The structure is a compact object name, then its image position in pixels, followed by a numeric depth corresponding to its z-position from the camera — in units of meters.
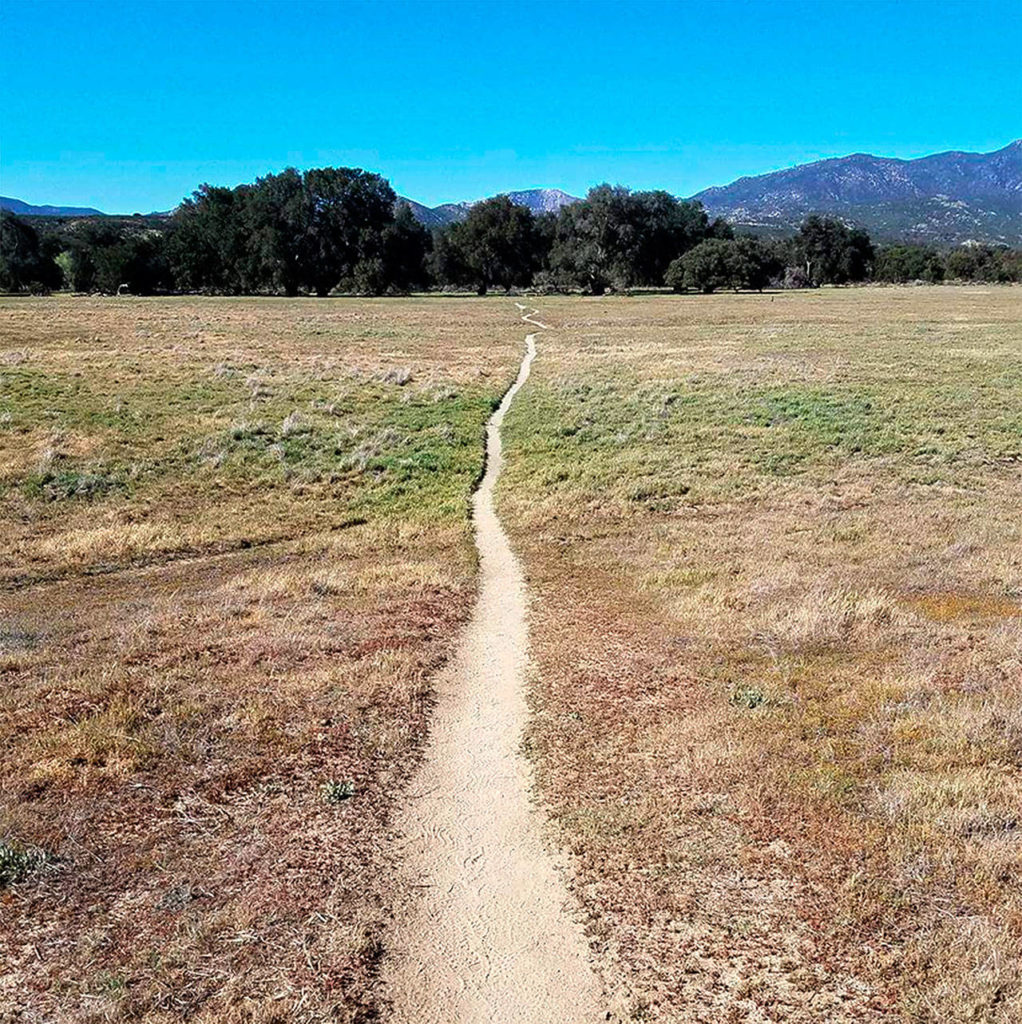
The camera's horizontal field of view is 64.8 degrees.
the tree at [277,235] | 111.12
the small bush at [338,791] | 7.44
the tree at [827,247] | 142.50
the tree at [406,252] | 116.75
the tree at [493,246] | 120.94
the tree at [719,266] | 115.75
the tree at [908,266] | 151.12
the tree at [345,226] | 113.81
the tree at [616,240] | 113.38
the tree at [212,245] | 113.88
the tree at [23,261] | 114.50
